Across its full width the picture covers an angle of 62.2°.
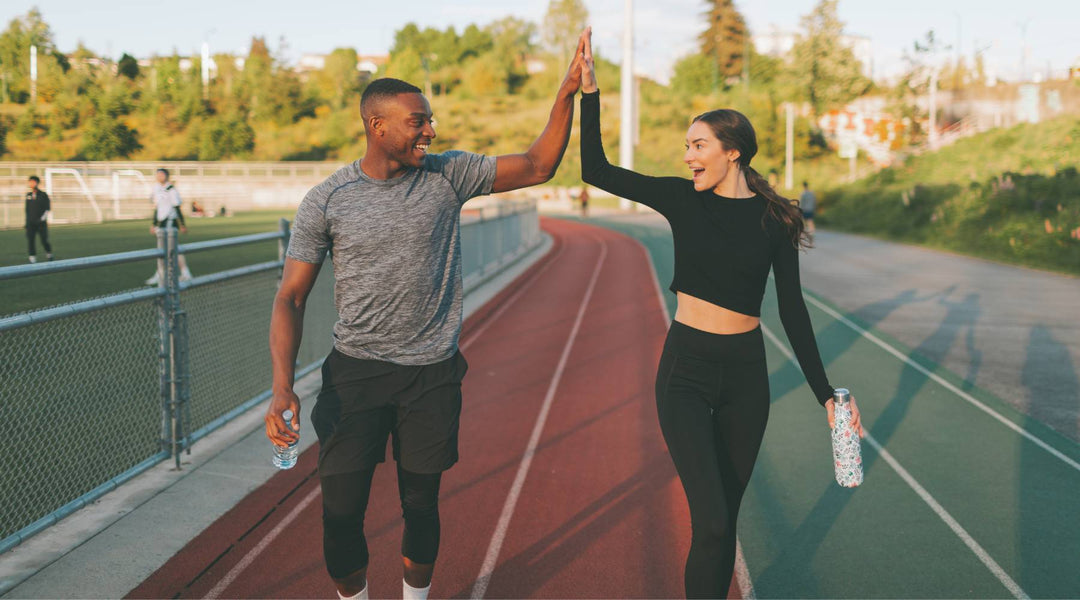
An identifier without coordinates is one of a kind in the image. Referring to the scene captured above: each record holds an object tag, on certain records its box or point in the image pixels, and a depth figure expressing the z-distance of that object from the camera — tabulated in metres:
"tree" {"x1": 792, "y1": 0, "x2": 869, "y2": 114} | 72.69
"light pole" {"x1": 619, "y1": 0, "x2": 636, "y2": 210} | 48.16
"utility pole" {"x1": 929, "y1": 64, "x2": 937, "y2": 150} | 53.97
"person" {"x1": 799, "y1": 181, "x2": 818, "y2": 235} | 26.53
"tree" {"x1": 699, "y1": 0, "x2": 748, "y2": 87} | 106.56
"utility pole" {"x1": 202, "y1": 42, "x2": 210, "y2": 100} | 89.06
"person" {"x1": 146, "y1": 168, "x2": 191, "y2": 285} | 16.38
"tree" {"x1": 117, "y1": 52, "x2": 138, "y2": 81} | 89.38
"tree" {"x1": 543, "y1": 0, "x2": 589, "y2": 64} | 114.38
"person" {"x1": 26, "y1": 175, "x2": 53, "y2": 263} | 19.42
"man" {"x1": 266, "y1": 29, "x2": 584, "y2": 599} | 3.12
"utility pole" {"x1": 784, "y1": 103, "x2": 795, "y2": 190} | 57.36
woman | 3.29
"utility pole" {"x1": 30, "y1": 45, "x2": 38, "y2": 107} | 70.69
